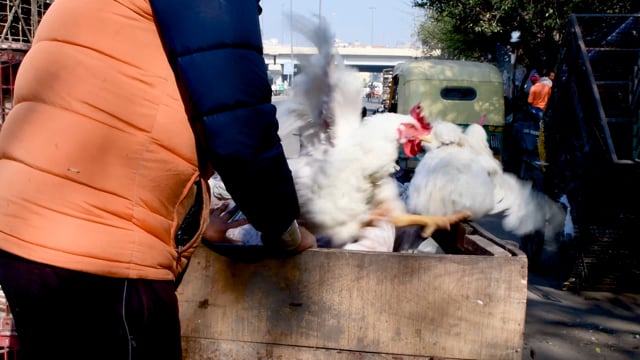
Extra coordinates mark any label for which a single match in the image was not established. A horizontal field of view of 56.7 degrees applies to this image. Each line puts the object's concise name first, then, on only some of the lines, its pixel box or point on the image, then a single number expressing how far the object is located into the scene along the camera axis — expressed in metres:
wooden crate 2.07
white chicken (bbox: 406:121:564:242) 3.58
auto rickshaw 10.92
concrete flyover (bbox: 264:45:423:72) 59.00
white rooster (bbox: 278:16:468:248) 3.05
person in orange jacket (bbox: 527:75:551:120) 11.40
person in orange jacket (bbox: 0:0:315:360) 1.67
